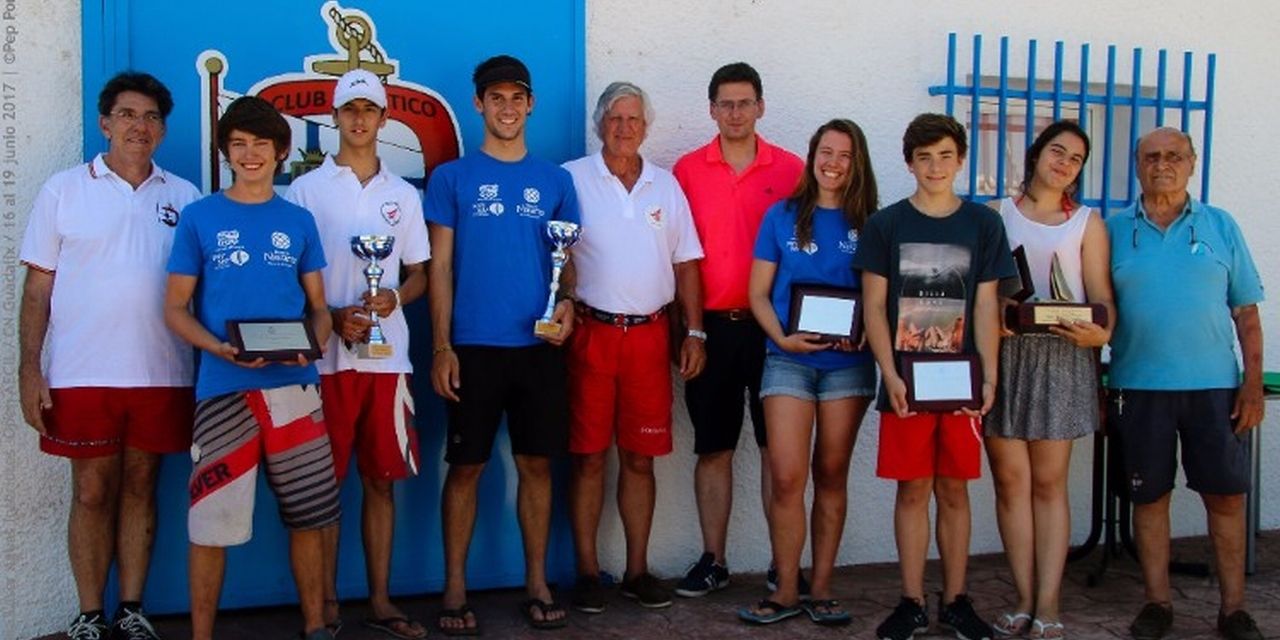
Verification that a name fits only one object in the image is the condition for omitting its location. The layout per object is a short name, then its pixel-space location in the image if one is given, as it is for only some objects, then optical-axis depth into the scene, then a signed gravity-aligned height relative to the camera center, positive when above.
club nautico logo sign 4.54 +0.56
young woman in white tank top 4.33 -0.42
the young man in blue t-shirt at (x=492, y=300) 4.34 -0.16
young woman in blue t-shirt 4.41 -0.35
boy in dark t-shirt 4.18 -0.10
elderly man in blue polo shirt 4.40 -0.31
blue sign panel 4.50 +0.59
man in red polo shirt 4.75 +0.09
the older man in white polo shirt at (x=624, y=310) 4.58 -0.20
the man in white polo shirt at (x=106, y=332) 4.01 -0.28
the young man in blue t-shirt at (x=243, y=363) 3.80 -0.35
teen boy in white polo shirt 4.18 -0.11
